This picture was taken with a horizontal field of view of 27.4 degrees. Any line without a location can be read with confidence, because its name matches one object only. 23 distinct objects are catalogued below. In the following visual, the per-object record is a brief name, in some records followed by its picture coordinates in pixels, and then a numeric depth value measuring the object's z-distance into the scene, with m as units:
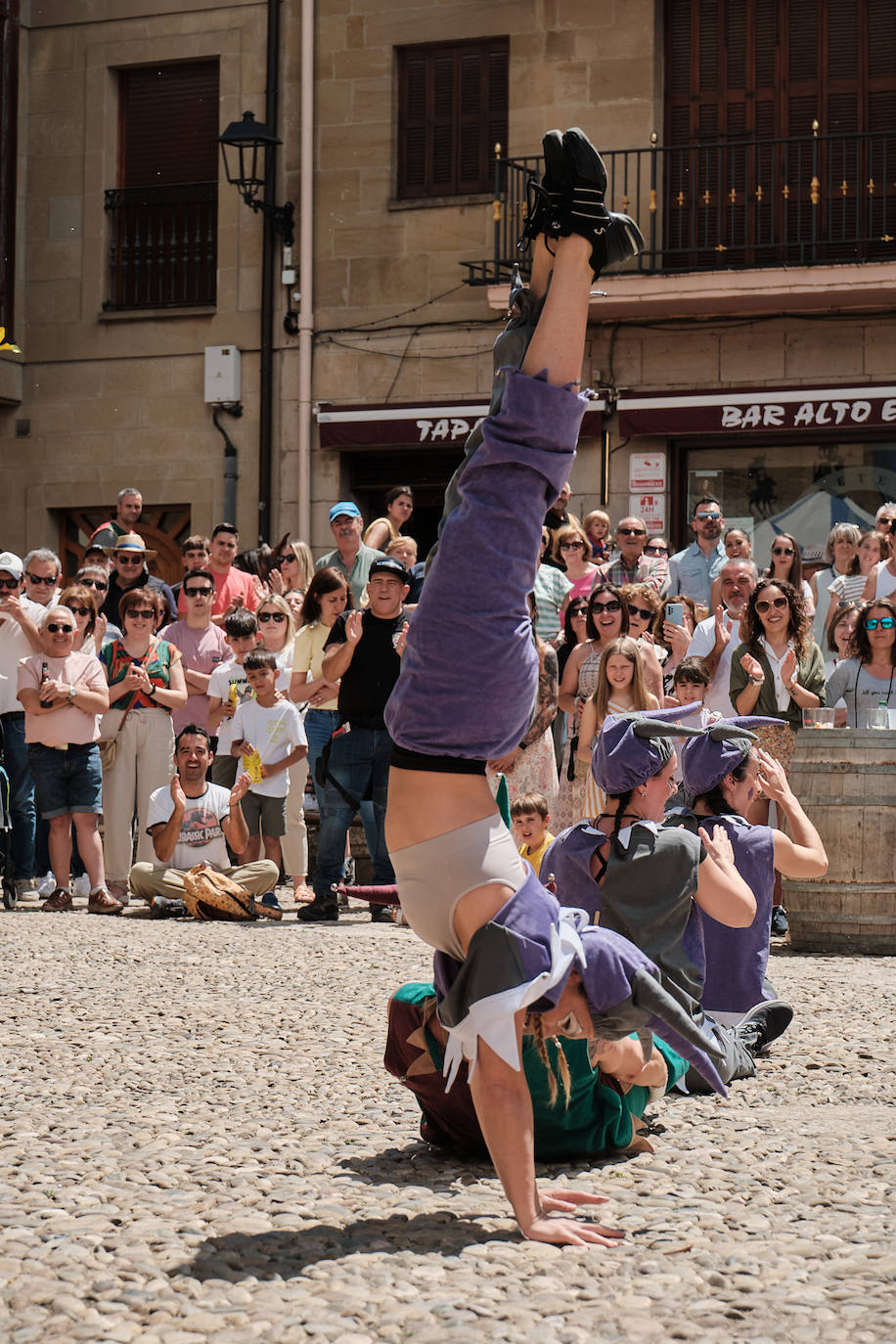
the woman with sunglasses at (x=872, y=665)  9.34
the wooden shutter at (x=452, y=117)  17.56
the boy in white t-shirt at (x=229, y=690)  10.91
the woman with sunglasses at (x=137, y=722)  10.68
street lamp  16.78
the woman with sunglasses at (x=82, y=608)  11.16
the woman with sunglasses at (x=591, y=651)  9.98
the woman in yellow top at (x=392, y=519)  13.28
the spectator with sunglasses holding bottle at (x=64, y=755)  10.24
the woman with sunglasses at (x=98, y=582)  11.63
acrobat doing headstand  3.61
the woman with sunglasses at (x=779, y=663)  9.83
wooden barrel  8.76
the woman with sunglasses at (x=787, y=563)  11.54
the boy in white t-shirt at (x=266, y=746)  10.55
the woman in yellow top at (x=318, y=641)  10.75
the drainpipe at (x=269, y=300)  17.84
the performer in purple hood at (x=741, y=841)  5.65
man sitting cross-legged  10.22
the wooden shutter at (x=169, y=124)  18.55
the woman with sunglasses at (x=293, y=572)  12.93
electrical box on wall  17.95
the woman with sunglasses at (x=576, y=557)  12.02
